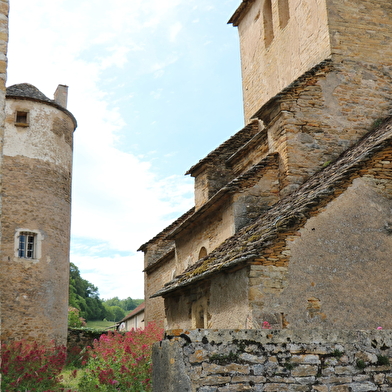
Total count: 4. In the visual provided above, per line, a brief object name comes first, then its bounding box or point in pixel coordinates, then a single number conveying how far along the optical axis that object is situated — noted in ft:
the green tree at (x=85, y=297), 170.09
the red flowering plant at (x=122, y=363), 31.17
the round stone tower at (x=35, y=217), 63.16
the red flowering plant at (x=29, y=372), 38.01
